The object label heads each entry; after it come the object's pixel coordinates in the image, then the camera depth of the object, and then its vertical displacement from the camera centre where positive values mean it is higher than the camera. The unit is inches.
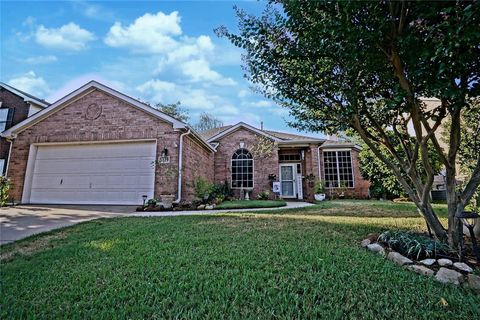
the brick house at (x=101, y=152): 386.0 +69.4
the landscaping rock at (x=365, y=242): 150.5 -30.3
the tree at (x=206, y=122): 1068.5 +316.9
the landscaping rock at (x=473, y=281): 97.4 -35.7
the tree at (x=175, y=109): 925.2 +327.3
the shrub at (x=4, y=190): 370.7 +5.7
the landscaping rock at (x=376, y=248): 138.2 -31.3
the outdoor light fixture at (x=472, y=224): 119.4 -15.5
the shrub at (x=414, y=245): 128.3 -28.2
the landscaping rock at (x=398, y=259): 121.0 -33.1
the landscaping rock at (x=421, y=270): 109.3 -35.0
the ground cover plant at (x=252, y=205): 378.3 -17.7
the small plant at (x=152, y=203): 348.9 -13.3
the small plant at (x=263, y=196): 512.9 -4.5
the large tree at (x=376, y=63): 109.7 +74.6
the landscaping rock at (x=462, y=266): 112.3 -33.8
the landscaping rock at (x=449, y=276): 102.3 -35.4
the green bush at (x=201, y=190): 428.2 +6.8
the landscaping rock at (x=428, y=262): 118.2 -33.2
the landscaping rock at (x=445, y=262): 116.1 -32.9
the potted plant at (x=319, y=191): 543.3 +5.4
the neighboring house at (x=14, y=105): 520.1 +190.9
